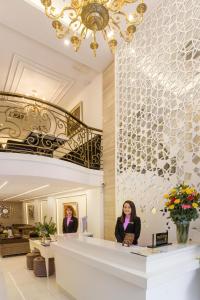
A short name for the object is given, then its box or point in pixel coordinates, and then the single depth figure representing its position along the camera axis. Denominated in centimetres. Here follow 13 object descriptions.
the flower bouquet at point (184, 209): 327
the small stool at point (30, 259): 601
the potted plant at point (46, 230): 609
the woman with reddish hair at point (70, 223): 580
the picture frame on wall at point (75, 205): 679
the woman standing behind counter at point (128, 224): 402
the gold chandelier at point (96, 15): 268
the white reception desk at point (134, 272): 254
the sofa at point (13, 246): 788
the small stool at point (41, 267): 536
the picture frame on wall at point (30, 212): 1122
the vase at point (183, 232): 330
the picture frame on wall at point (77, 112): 823
